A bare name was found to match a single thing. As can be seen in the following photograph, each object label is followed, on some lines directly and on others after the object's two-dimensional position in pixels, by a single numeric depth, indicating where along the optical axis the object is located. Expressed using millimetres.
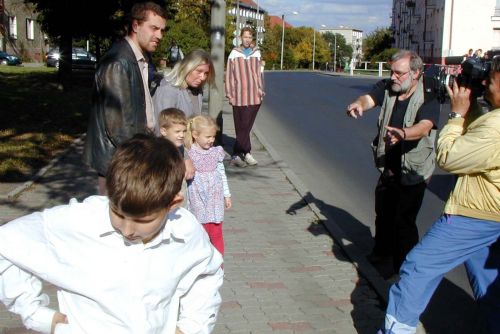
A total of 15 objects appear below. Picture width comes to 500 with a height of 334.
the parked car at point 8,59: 56688
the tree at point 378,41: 103369
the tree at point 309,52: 119312
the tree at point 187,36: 54719
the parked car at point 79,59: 46750
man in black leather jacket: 4621
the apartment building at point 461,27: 66500
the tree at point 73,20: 26516
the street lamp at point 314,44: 117294
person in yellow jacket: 3729
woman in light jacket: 5402
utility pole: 10133
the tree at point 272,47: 101938
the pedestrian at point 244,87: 10766
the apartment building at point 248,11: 141825
